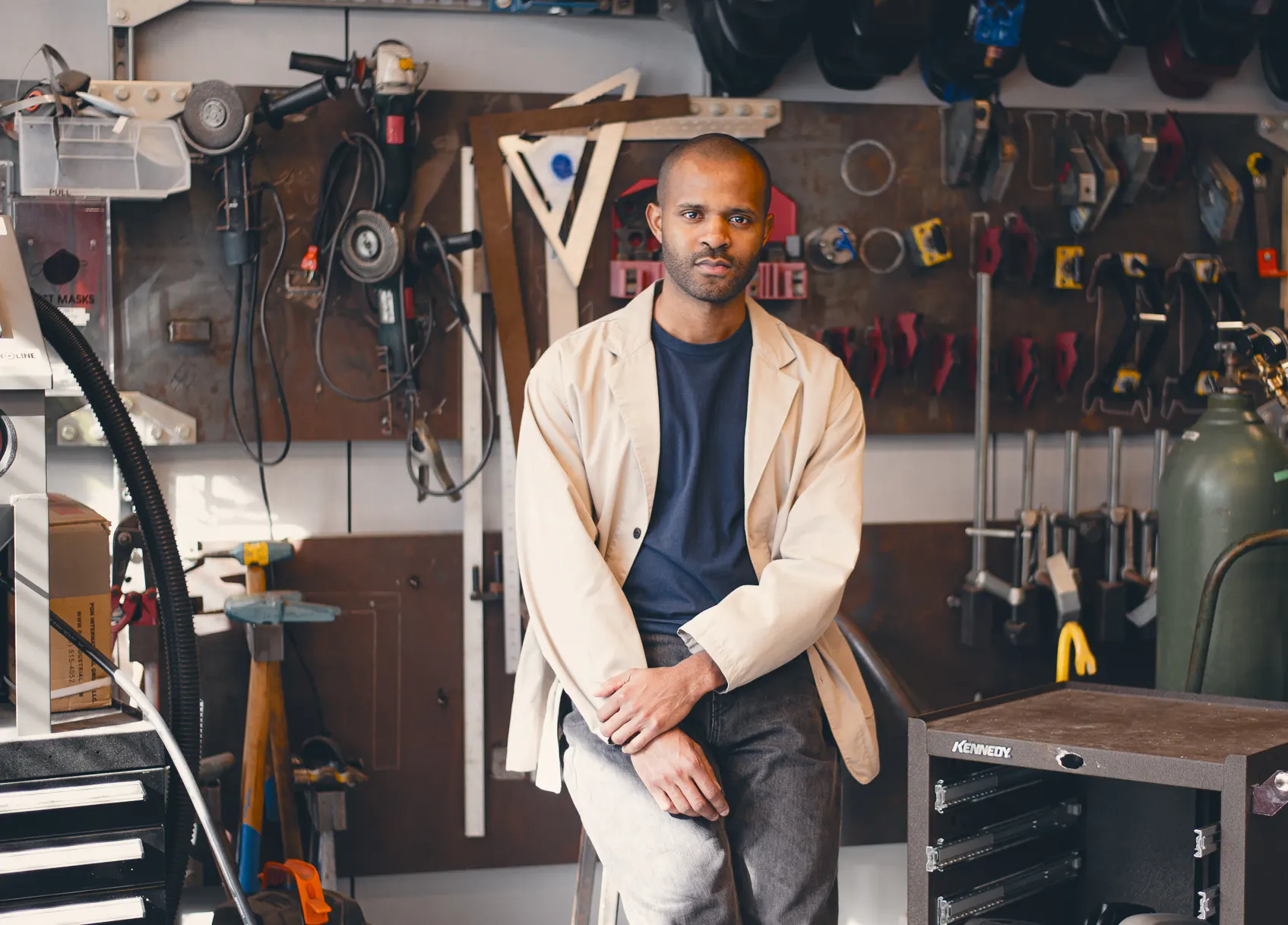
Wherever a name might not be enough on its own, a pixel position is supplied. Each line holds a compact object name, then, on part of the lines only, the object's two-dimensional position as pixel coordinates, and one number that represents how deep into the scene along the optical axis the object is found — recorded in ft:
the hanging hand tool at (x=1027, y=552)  9.87
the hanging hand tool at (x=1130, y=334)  10.16
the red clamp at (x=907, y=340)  9.80
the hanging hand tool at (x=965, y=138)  9.61
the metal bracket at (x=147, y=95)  8.84
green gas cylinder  8.29
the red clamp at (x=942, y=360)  9.86
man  5.99
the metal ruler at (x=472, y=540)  9.48
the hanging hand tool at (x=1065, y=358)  10.03
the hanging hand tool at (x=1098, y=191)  9.94
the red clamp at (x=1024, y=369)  9.97
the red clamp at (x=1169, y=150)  10.13
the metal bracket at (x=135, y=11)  8.98
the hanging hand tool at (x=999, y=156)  9.65
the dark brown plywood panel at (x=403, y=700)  9.45
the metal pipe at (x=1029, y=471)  9.96
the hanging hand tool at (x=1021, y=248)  9.91
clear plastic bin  8.53
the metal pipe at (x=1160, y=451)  10.26
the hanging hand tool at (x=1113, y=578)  10.02
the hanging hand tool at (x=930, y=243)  9.91
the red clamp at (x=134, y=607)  8.14
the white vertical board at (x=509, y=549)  9.52
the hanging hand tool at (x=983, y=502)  9.84
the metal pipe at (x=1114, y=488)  10.07
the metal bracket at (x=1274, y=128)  10.48
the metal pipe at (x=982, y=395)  9.85
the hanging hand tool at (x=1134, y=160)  9.87
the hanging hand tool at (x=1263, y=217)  10.34
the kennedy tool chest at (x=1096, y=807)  4.97
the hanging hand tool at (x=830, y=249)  9.80
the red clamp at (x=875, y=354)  9.81
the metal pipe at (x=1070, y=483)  10.02
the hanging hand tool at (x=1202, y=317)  10.32
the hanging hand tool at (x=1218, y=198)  10.13
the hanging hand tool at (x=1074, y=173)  9.89
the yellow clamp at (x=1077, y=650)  8.38
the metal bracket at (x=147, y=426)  8.93
